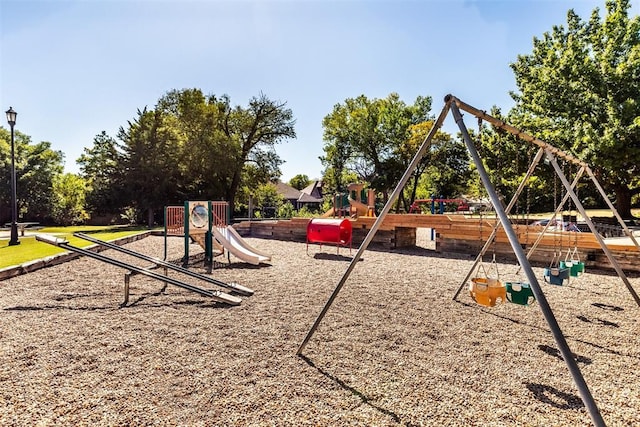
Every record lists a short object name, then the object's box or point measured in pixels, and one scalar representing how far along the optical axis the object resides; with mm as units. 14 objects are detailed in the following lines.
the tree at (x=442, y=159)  33094
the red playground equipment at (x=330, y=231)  12193
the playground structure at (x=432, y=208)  17453
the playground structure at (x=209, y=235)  10391
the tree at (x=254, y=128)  30922
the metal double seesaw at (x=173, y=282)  6246
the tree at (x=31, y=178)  31781
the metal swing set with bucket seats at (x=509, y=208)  2391
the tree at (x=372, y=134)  35719
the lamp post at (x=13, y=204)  13799
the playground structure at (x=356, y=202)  16250
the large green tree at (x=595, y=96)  16562
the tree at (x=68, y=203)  31562
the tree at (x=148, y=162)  26266
